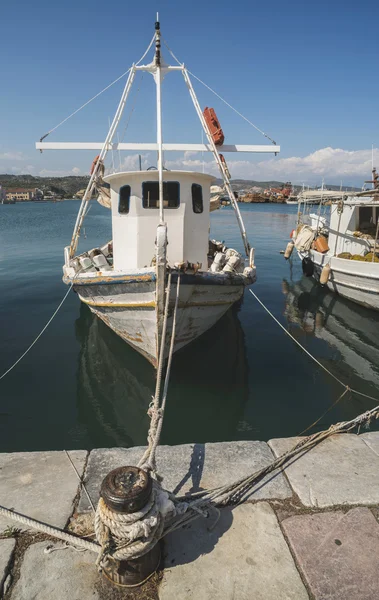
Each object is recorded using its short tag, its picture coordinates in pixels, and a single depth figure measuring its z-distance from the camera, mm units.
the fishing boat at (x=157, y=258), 6852
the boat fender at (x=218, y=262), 8289
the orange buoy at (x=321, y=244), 16578
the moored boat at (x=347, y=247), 13195
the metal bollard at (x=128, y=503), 2404
